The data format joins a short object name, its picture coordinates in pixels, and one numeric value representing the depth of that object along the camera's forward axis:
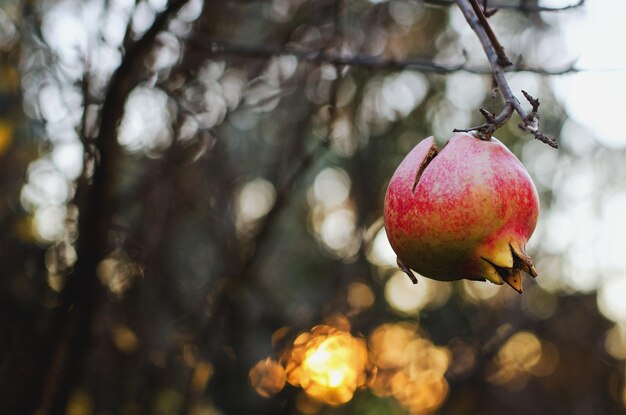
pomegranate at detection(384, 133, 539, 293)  0.71
